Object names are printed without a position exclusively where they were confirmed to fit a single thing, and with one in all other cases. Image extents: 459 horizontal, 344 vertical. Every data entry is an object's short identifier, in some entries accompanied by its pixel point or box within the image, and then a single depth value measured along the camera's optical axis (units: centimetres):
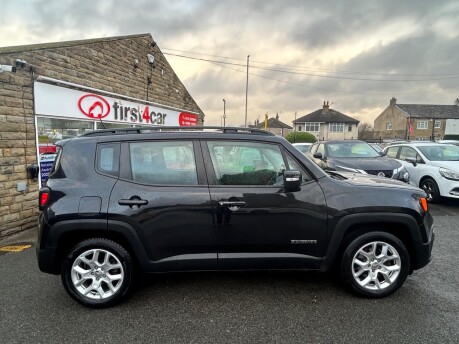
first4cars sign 571
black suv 281
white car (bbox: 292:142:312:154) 1389
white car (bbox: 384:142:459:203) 688
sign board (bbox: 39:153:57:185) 576
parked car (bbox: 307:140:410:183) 693
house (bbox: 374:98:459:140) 4525
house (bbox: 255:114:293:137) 6644
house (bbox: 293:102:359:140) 5394
